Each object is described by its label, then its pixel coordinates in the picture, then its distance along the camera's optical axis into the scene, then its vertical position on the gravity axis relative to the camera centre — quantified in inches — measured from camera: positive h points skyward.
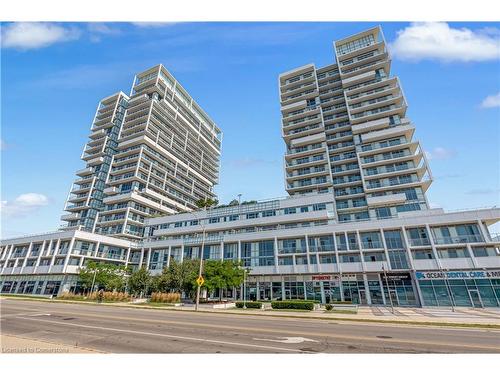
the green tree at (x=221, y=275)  1471.5 +104.6
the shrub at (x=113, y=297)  1715.1 -12.4
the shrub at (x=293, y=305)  1179.3 -49.2
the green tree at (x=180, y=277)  1578.5 +102.9
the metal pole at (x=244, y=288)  1593.9 +34.6
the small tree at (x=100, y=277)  1915.6 +127.8
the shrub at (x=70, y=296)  1791.3 -5.5
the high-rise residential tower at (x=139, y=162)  2869.1 +1613.5
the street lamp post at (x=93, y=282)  1906.9 +76.8
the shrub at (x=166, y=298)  1568.7 -19.5
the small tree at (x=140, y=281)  1753.2 +87.4
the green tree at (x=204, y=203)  2837.1 +955.9
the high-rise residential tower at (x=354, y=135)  2175.2 +1465.3
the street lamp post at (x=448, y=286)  1384.6 +33.4
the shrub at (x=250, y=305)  1251.2 -50.7
